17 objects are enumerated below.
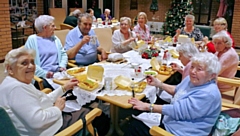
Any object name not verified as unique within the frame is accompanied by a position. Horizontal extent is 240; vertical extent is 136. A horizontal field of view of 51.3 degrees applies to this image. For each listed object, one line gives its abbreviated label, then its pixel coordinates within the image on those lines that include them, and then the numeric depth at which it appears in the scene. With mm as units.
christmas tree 7484
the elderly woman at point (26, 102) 1416
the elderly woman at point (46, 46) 2678
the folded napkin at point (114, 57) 2742
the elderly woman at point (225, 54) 2490
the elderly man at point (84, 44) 3064
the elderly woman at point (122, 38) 3504
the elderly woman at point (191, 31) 4188
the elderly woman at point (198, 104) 1521
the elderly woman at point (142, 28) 4289
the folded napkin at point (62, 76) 2227
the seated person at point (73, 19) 5887
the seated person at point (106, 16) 7502
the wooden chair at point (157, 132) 1532
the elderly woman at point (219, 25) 3888
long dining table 1782
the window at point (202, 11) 8742
